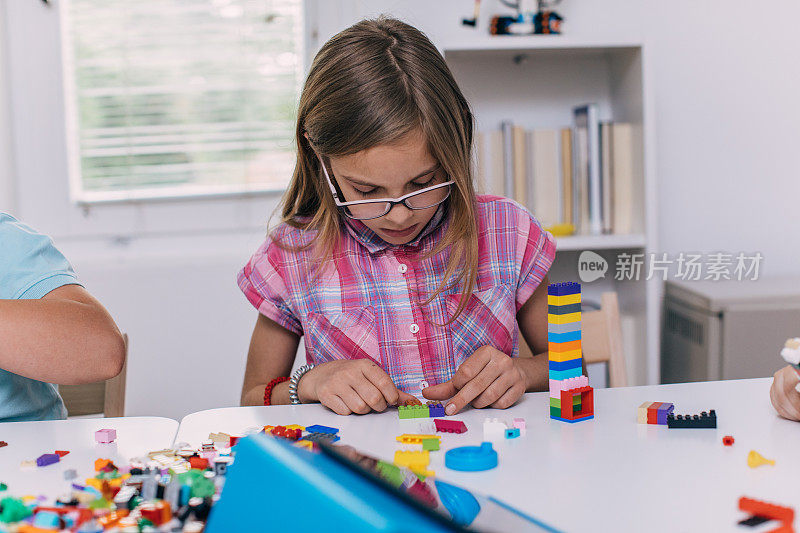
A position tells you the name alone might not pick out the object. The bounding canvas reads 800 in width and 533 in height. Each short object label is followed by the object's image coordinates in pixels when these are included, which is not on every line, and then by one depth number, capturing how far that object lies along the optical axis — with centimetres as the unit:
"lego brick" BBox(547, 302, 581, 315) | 82
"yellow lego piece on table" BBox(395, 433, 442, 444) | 75
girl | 100
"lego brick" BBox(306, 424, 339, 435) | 80
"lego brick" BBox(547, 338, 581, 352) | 81
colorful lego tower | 81
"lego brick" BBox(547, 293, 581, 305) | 81
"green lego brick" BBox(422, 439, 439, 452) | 74
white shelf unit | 180
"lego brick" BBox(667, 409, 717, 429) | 78
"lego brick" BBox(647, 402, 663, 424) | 80
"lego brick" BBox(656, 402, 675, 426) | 80
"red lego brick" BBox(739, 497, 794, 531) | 55
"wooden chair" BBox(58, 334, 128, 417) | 130
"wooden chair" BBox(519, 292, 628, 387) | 137
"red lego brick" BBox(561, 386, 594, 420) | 82
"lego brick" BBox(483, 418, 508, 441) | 78
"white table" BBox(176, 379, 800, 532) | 59
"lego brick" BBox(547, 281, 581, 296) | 82
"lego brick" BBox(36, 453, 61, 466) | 73
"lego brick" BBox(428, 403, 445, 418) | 86
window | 195
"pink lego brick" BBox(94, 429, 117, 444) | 79
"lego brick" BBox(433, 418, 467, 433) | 79
